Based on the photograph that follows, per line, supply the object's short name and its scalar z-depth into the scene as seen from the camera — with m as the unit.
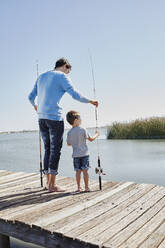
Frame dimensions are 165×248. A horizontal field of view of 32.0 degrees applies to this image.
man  3.84
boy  3.89
